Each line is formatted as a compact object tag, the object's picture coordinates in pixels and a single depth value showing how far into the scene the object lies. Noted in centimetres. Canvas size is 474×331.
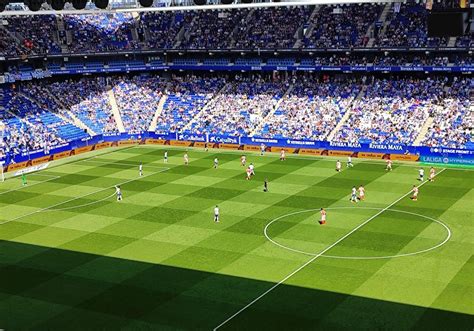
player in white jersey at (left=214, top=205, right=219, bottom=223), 3962
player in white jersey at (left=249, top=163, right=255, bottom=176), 5328
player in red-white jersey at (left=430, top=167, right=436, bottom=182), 4956
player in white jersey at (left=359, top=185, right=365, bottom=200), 4421
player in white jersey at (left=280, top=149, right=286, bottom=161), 6094
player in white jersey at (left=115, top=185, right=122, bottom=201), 4712
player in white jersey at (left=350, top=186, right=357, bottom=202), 4364
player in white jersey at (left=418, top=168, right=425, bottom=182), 4934
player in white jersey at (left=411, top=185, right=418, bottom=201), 4358
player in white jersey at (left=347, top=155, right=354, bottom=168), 5628
